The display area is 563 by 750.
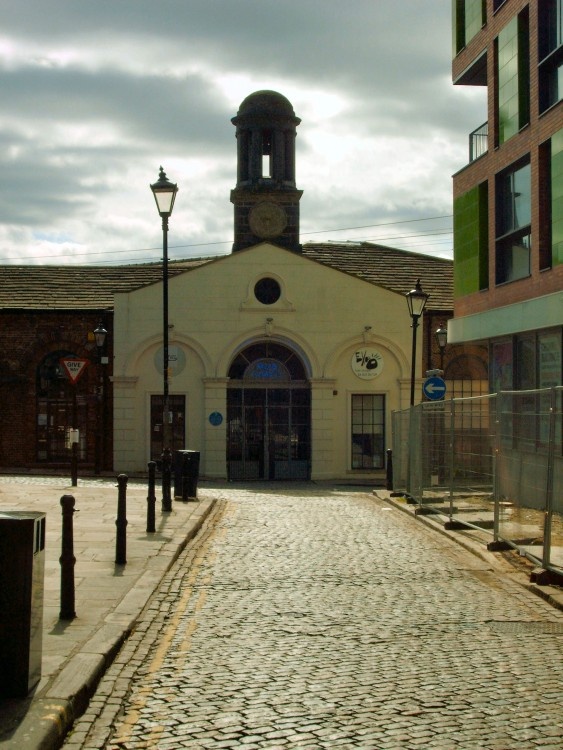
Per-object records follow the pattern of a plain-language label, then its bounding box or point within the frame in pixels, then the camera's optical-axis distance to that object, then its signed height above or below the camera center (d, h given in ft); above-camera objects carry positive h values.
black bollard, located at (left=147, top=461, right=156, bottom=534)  49.19 -3.63
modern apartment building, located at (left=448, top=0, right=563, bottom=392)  67.92 +17.54
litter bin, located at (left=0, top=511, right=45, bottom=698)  19.24 -3.28
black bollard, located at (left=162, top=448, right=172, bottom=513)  60.44 -3.26
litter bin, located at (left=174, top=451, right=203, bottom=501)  72.54 -3.01
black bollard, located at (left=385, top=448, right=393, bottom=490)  87.08 -3.27
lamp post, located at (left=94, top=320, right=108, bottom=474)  119.65 +2.31
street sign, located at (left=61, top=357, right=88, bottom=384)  81.30 +5.03
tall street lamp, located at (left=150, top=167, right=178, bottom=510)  60.70 +13.05
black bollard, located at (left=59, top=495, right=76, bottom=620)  27.43 -3.53
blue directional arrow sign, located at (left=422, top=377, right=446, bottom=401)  72.69 +3.22
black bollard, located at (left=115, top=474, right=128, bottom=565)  36.99 -3.45
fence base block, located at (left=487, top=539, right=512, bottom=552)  43.06 -4.68
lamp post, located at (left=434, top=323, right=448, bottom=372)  104.97 +9.89
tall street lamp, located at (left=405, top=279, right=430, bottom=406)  81.30 +10.52
